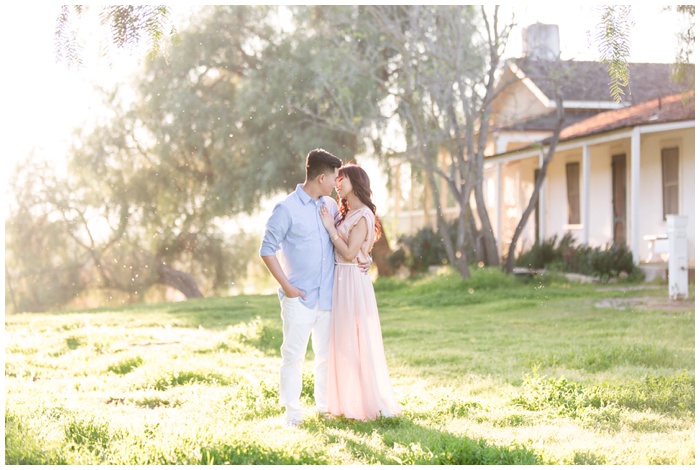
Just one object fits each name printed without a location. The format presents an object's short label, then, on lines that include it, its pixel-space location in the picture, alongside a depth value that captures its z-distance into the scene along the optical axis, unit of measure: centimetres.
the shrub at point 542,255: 2033
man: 631
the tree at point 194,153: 2323
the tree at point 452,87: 1847
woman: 650
